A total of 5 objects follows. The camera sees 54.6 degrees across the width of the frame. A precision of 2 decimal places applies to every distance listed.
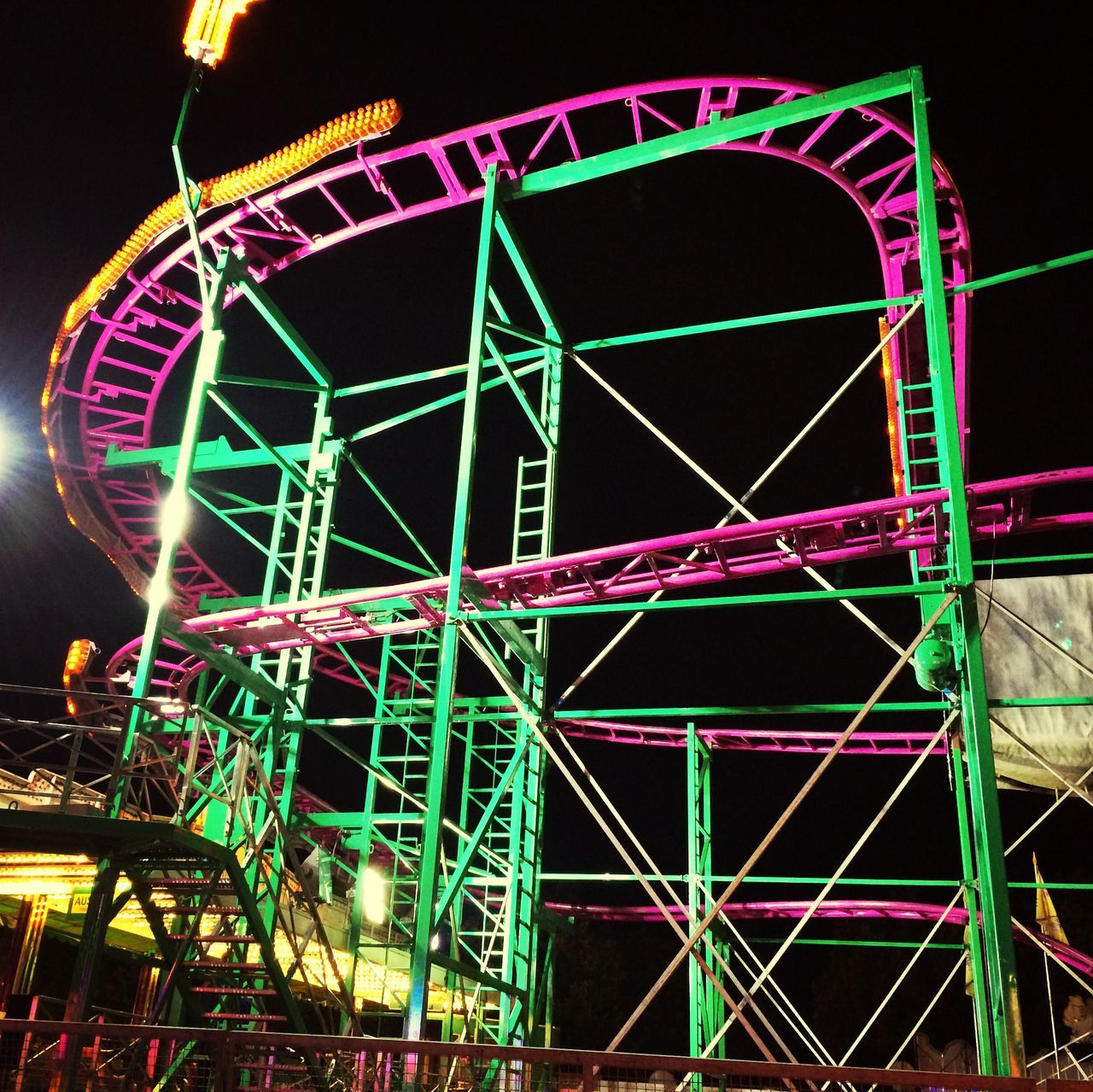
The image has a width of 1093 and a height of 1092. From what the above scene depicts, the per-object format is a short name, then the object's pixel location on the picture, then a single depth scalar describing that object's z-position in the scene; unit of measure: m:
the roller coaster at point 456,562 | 8.66
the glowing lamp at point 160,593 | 11.00
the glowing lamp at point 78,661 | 22.16
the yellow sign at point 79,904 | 13.49
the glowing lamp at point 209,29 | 11.98
